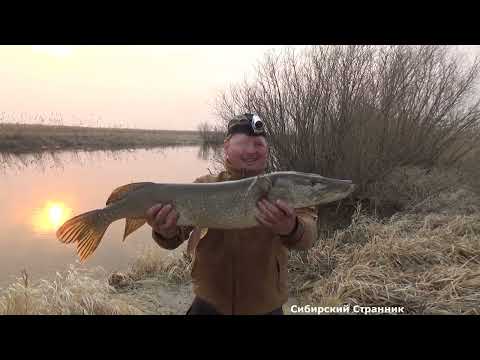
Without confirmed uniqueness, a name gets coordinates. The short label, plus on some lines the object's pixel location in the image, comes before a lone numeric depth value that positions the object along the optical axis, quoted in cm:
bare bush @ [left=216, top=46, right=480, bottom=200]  686
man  206
